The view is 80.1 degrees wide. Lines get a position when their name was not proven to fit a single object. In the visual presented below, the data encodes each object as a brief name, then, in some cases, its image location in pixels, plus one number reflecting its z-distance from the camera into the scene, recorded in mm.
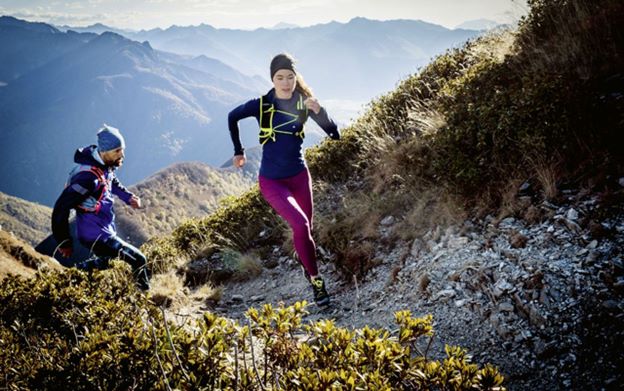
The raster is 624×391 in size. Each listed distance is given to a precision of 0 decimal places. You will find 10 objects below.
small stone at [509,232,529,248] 3817
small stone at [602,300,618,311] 2916
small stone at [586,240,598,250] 3372
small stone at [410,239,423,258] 4909
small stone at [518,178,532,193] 4371
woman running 4777
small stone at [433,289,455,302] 3879
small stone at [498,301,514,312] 3354
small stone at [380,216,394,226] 5938
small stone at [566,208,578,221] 3683
